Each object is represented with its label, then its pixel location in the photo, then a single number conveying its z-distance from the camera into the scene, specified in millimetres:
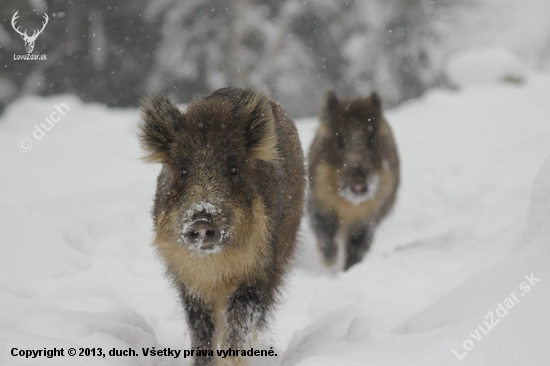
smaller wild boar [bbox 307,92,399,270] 16109
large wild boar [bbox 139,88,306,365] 8711
